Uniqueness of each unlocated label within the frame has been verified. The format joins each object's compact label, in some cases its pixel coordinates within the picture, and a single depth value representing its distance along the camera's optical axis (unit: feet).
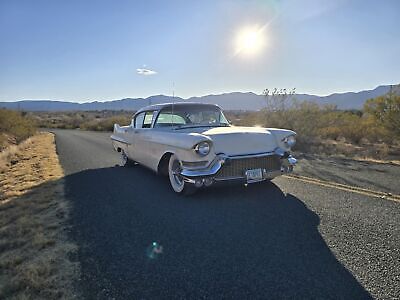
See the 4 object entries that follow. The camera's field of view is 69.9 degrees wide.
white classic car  14.20
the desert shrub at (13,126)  69.55
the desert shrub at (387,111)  49.93
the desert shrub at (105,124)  125.90
